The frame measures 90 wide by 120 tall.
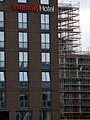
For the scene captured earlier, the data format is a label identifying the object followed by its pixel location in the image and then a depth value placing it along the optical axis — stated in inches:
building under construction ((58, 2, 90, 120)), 4451.3
